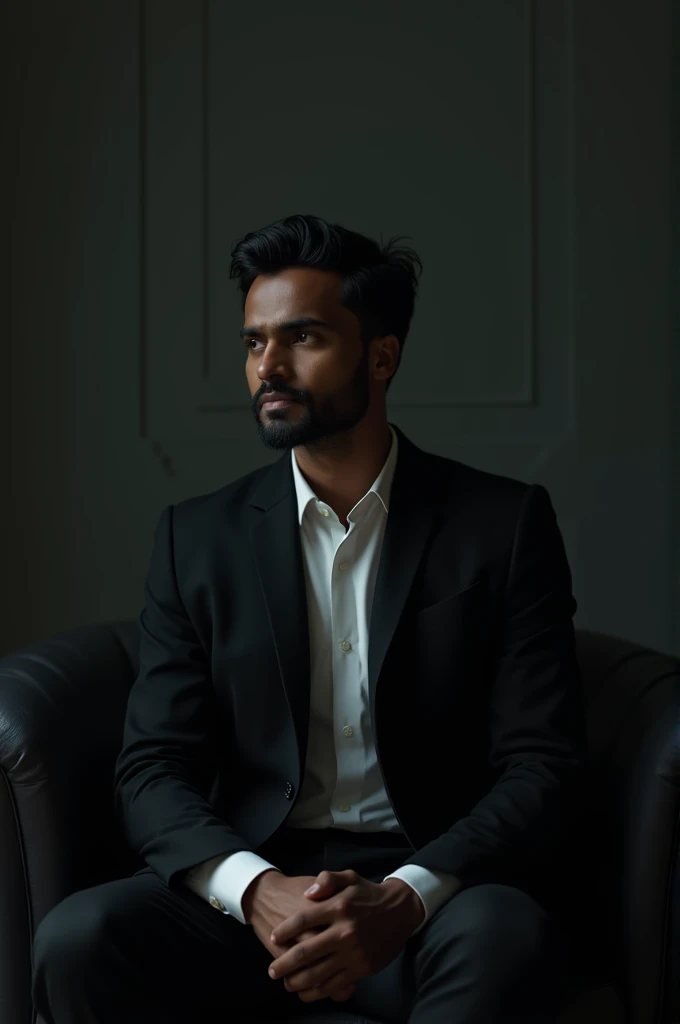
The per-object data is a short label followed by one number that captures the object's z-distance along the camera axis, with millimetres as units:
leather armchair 2431
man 2408
